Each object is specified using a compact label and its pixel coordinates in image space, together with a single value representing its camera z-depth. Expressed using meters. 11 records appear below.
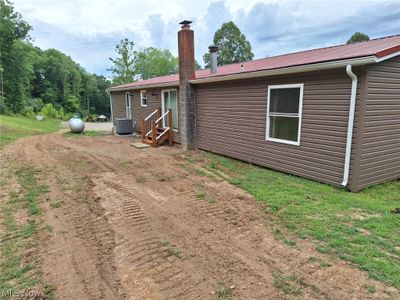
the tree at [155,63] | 39.73
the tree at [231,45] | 32.78
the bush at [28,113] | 27.04
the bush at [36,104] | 32.81
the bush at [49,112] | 30.96
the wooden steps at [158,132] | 10.15
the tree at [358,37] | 27.30
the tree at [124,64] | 35.72
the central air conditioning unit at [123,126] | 13.77
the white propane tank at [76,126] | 14.20
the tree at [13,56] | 23.88
